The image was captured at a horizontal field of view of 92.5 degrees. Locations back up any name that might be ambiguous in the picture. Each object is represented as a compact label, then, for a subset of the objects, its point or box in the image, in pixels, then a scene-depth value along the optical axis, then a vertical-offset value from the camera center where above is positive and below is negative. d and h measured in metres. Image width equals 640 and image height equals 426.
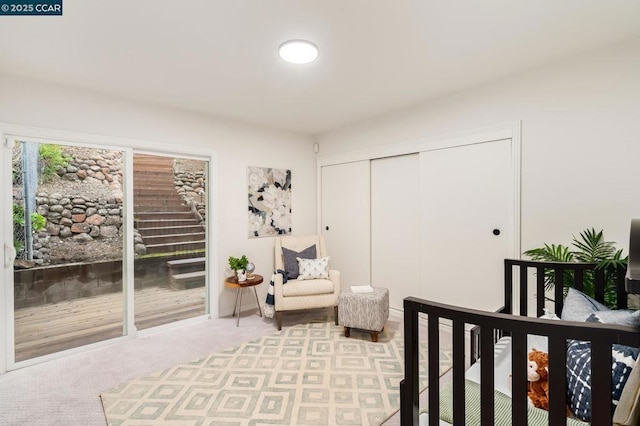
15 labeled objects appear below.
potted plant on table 3.44 -0.61
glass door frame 2.46 -0.08
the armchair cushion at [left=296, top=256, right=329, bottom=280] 3.54 -0.67
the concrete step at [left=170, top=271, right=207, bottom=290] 3.48 -0.79
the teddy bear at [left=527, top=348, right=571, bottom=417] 1.24 -0.71
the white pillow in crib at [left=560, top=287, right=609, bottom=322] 1.51 -0.50
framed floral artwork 3.95 +0.14
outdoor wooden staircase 3.21 -0.11
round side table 3.35 -0.79
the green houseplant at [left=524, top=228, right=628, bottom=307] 1.88 -0.31
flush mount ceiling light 2.04 +1.11
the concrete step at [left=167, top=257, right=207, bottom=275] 3.45 -0.61
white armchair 3.25 -0.88
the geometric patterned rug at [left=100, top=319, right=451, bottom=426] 1.89 -1.25
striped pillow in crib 1.02 -0.57
